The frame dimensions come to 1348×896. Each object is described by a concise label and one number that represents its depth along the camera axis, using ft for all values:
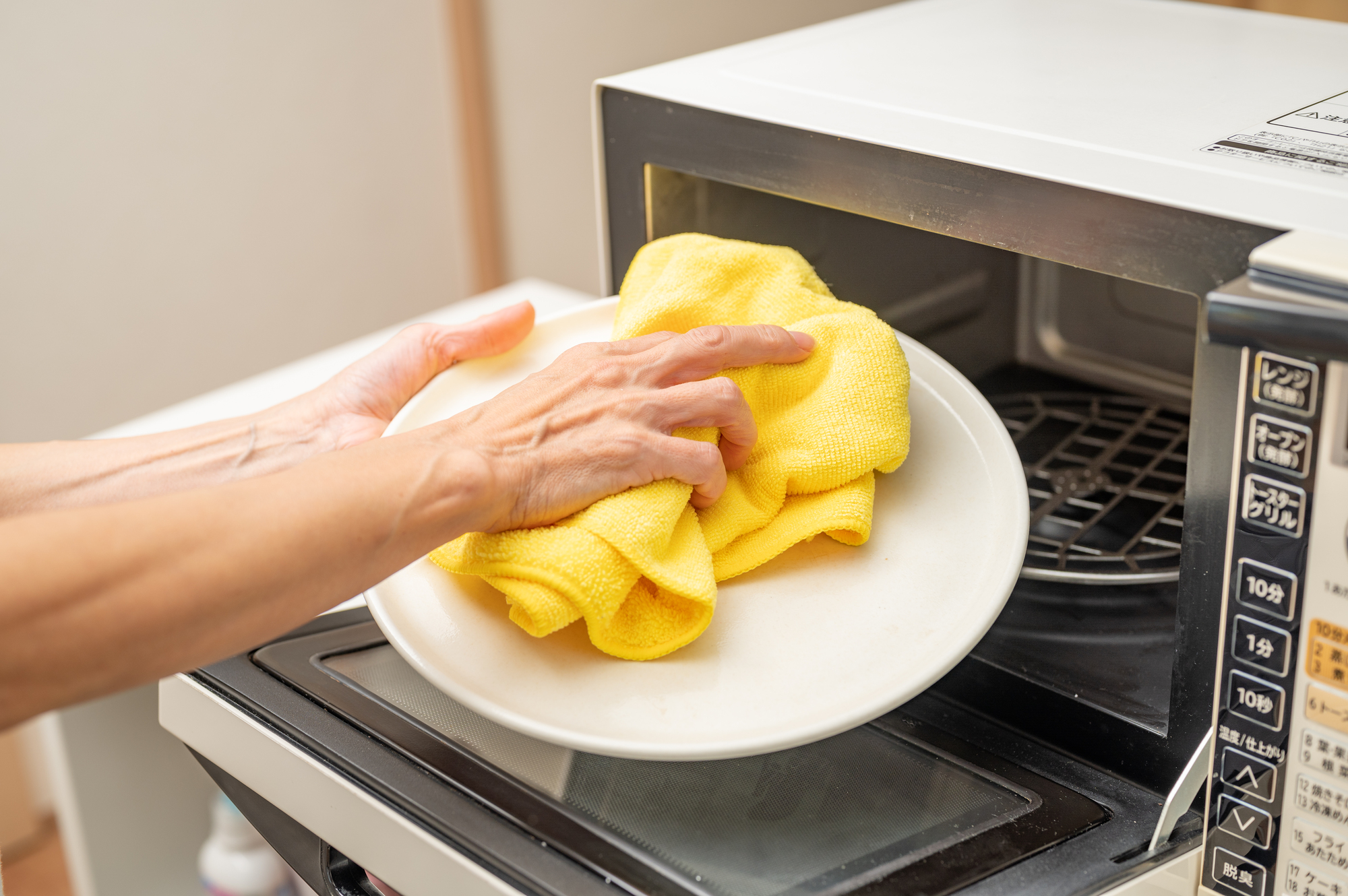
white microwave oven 1.41
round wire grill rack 2.16
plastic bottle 3.07
